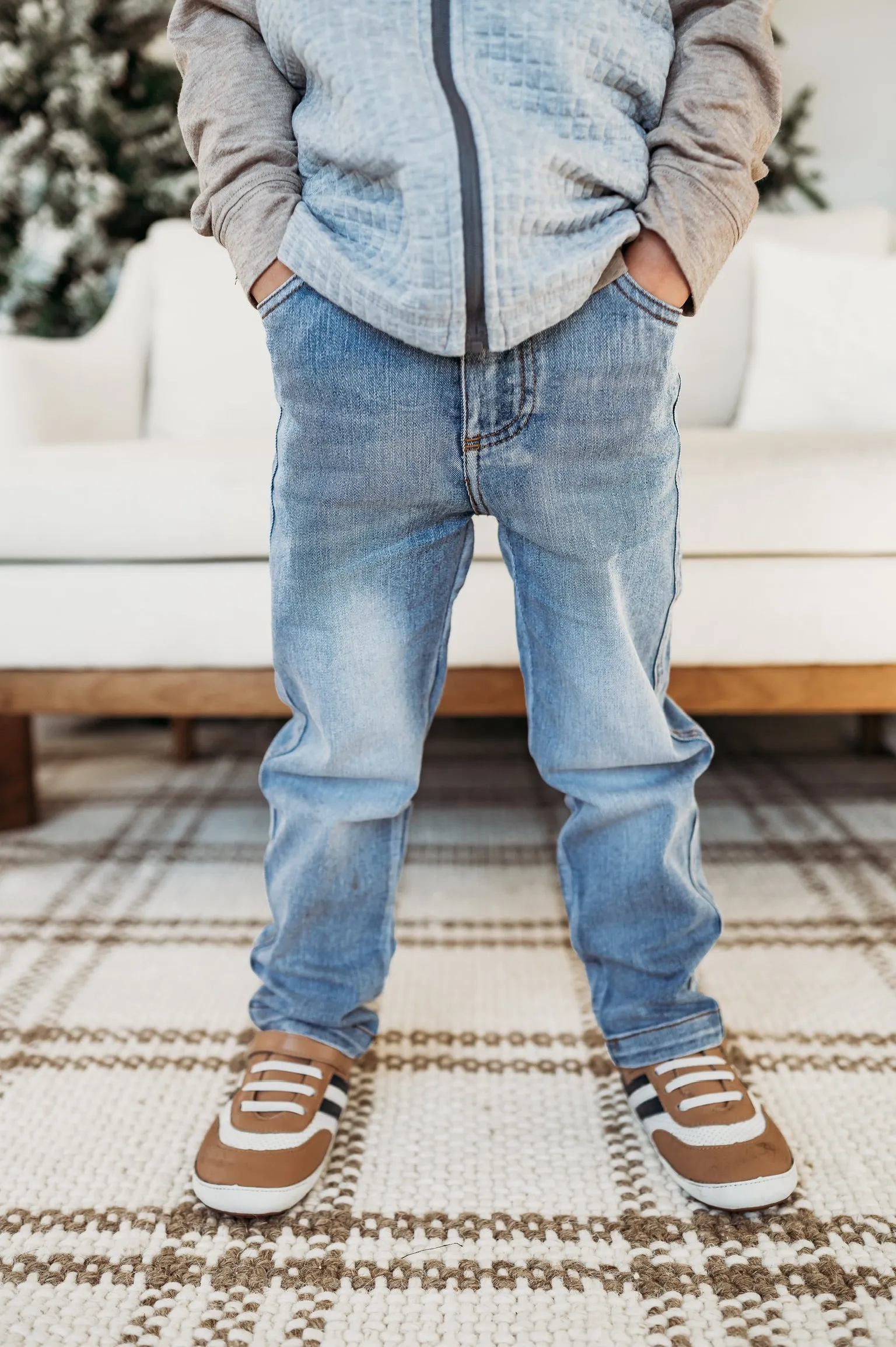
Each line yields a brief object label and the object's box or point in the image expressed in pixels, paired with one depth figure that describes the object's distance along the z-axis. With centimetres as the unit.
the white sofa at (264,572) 97
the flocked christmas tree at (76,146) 180
